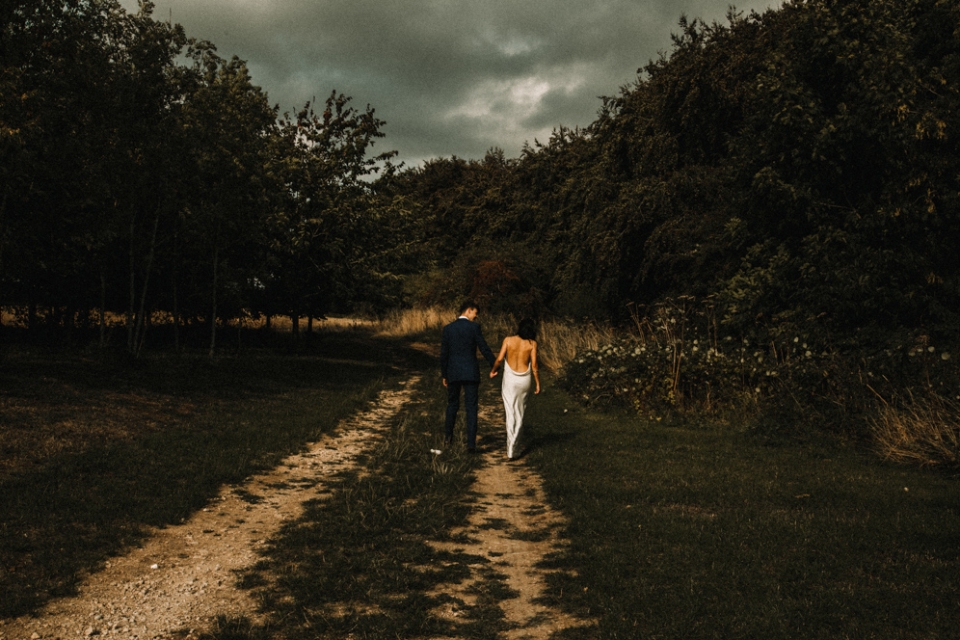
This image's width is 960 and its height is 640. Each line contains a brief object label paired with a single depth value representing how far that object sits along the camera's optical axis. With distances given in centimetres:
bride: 1055
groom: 1079
